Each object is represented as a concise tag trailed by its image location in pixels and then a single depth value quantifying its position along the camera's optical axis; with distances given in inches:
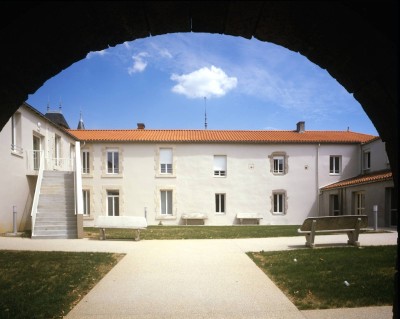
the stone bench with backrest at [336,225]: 343.3
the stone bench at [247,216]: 888.9
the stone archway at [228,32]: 83.2
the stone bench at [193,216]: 876.0
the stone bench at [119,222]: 447.5
